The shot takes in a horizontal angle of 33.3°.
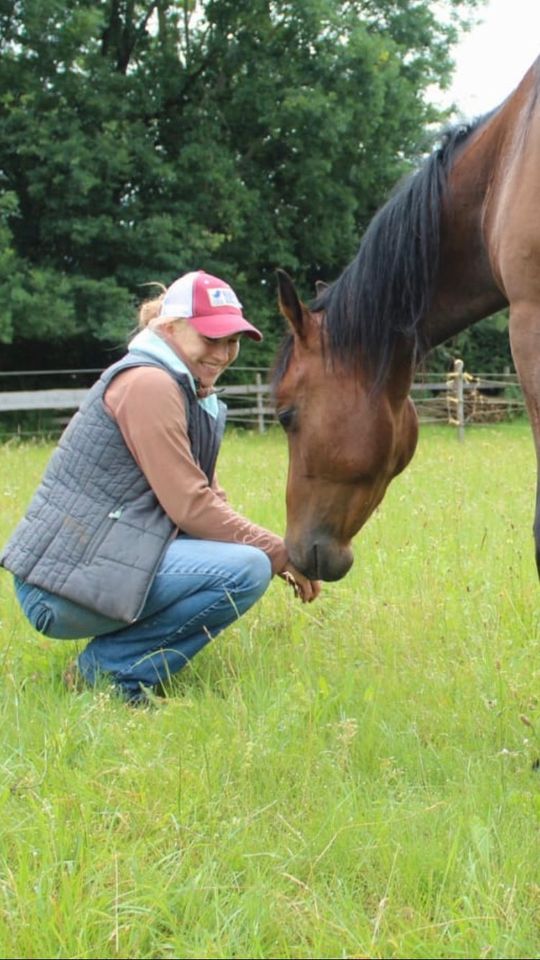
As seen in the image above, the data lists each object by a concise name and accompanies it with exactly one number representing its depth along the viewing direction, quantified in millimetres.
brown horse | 2674
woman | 2914
